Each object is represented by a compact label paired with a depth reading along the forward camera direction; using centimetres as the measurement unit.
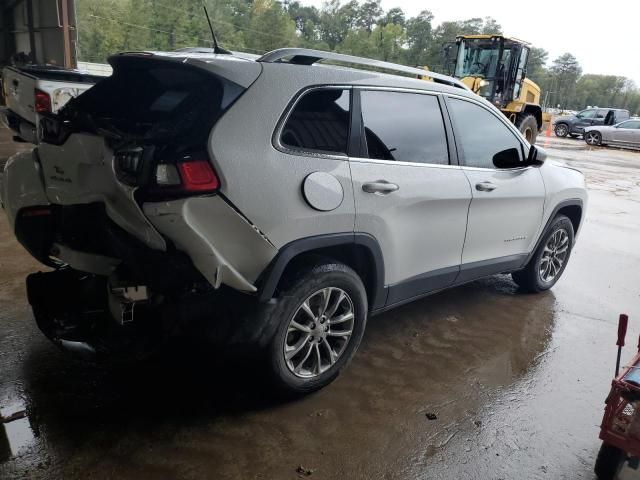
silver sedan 2322
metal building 1462
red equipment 213
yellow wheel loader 1441
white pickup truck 696
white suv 232
